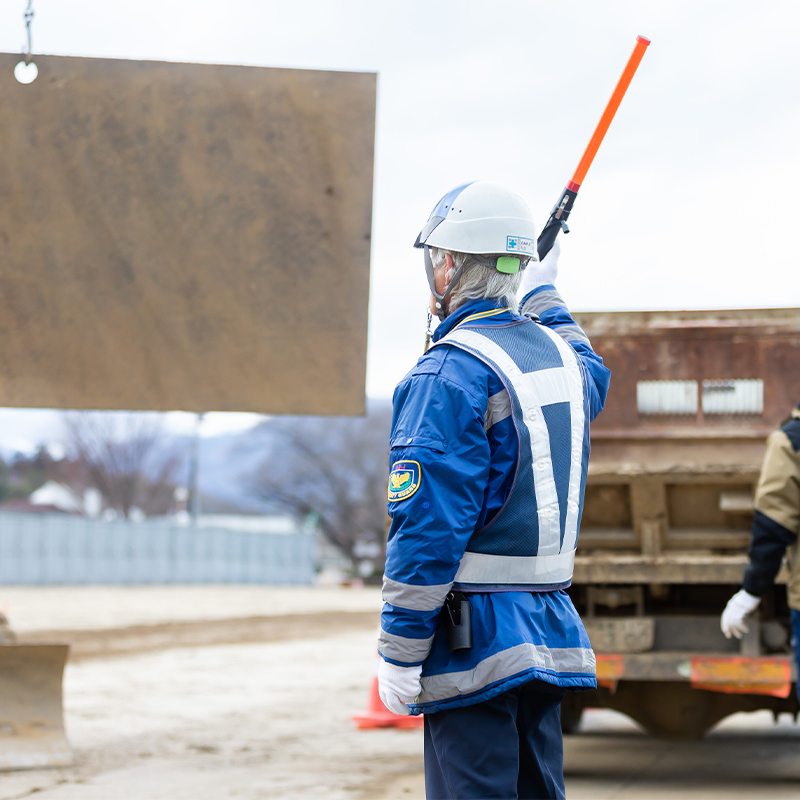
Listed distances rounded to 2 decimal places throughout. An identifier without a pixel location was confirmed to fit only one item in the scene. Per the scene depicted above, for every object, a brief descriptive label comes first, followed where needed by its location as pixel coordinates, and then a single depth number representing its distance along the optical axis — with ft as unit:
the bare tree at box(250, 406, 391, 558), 226.79
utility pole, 182.80
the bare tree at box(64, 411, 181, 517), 228.63
